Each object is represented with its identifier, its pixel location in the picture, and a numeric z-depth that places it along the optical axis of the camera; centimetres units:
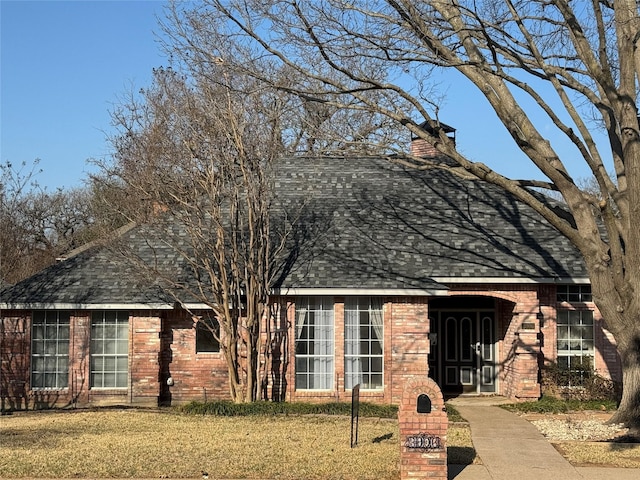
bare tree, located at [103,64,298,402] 1850
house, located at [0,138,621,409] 1933
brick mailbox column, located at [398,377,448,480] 1083
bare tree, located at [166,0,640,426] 1475
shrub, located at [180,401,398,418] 1739
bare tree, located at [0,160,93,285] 3797
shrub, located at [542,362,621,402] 1959
